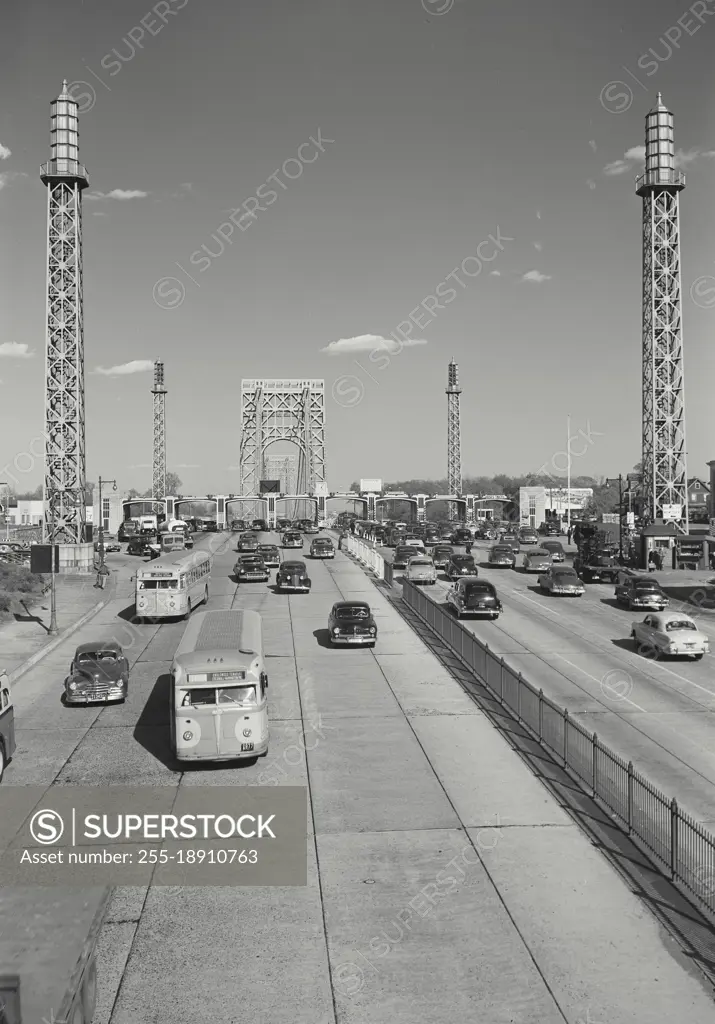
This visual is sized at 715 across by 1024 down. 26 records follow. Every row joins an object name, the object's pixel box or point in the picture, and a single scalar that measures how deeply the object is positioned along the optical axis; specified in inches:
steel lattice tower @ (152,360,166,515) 5187.0
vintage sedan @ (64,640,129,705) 950.4
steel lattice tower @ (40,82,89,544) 2474.2
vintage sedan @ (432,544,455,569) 2341.3
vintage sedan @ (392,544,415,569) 2295.8
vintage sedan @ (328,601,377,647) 1259.8
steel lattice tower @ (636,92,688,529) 2962.6
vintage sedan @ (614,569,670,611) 1633.9
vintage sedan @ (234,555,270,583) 2032.5
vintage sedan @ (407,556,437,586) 2032.5
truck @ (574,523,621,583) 2108.8
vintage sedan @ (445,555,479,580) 2101.4
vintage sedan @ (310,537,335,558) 2556.6
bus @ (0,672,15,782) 679.7
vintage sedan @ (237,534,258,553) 2566.4
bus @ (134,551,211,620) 1421.0
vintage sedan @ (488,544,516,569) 2394.2
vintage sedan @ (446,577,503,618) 1508.4
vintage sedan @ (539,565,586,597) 1828.2
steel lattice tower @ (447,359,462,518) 5644.7
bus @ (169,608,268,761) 701.9
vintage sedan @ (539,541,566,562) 2502.2
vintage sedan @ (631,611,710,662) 1195.3
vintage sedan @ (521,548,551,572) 2283.5
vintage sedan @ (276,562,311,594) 1835.6
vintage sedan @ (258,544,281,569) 2230.3
